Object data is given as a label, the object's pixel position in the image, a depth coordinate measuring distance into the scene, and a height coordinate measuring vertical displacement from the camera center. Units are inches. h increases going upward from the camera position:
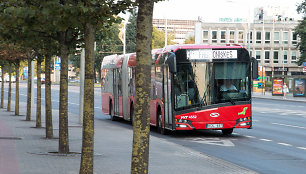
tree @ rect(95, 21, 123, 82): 3959.2 +196.1
